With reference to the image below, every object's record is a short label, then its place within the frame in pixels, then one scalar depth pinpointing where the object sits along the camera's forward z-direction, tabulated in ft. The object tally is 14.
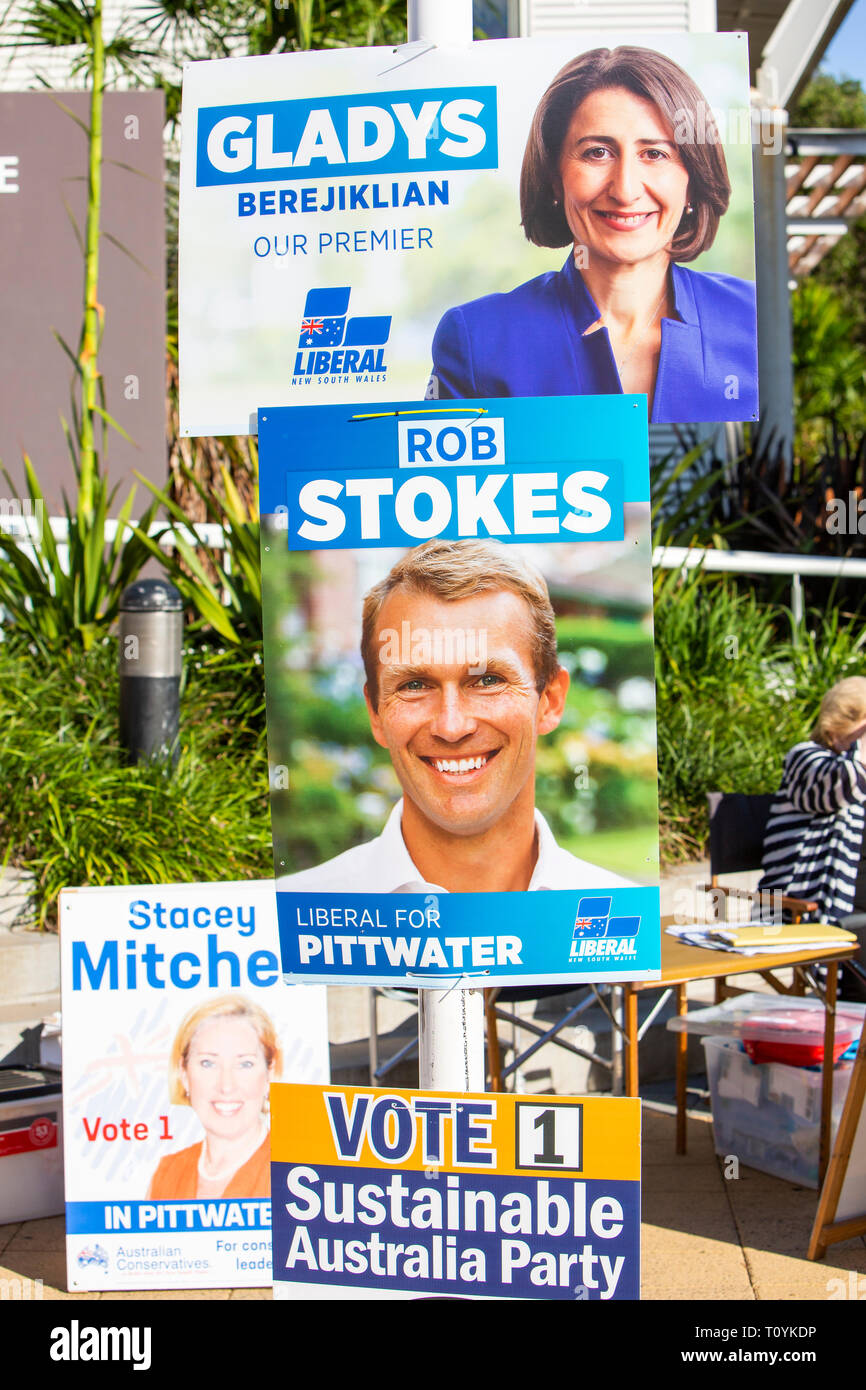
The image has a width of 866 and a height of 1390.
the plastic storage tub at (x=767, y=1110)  14.53
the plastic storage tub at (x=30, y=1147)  13.15
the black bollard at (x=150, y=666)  17.78
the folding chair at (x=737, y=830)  18.34
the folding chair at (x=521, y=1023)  14.57
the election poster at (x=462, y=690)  7.70
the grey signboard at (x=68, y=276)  26.12
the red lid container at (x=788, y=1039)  14.43
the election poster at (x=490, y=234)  8.25
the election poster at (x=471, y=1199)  8.09
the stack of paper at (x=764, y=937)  14.16
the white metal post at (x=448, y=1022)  8.43
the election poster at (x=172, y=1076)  12.00
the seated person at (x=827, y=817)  16.78
